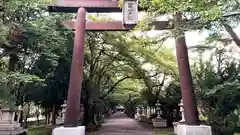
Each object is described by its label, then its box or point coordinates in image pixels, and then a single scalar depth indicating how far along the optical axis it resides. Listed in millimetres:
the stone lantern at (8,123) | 6441
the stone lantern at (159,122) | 13825
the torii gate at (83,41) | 6269
